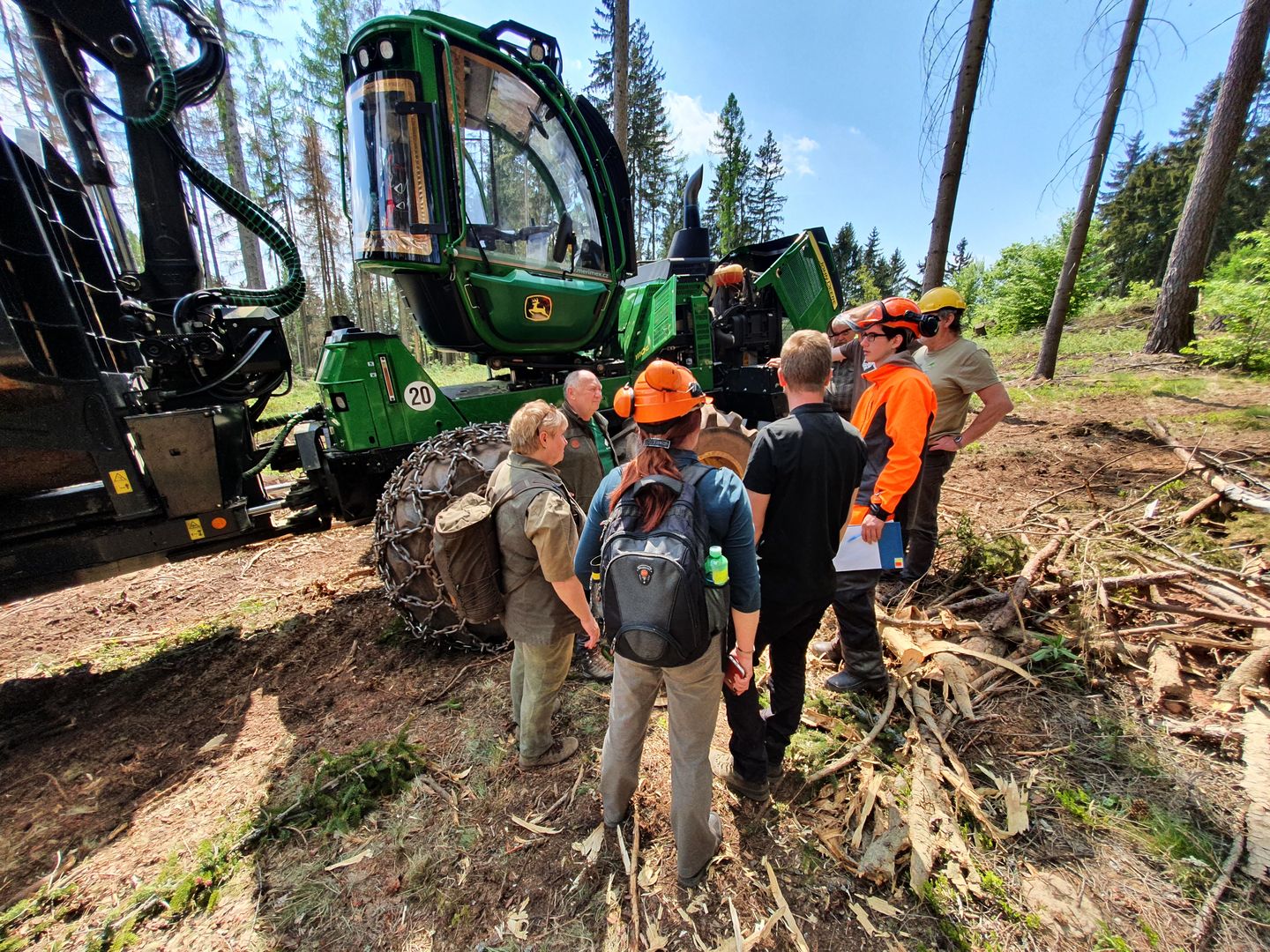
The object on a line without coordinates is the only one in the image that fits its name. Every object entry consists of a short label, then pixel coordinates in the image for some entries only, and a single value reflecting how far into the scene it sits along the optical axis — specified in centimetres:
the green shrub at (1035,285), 1791
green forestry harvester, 272
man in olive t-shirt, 331
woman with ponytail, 169
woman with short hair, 204
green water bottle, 161
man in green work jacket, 305
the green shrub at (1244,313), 761
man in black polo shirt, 207
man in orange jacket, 249
